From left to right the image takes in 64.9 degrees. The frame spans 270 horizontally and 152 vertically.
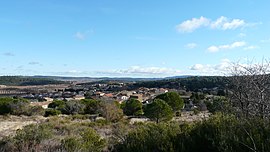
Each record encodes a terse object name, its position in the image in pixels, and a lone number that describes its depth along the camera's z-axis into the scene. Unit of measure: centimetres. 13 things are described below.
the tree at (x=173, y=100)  2954
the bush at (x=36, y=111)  3051
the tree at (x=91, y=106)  3135
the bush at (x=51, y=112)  3048
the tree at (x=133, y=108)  3058
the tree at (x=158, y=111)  2152
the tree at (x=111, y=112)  2438
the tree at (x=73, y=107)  3258
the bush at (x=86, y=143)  576
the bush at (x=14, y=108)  3033
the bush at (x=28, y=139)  618
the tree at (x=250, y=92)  465
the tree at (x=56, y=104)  3693
